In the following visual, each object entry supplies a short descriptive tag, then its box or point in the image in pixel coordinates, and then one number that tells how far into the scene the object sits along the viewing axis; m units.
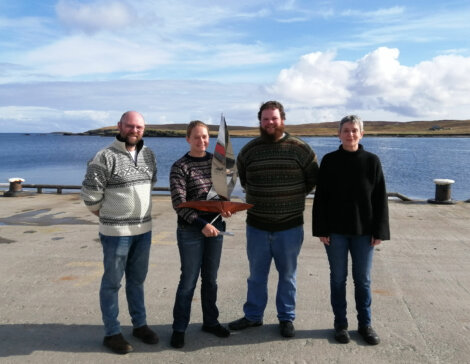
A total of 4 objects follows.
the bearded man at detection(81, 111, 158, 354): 3.51
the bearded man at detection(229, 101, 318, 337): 3.83
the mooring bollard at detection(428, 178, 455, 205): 11.38
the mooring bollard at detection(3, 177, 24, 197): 13.52
